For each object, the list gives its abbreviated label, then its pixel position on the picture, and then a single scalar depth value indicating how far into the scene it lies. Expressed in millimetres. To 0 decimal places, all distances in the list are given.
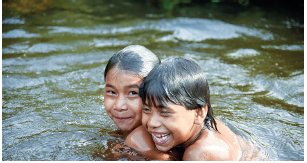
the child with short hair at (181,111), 2947
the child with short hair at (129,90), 3405
